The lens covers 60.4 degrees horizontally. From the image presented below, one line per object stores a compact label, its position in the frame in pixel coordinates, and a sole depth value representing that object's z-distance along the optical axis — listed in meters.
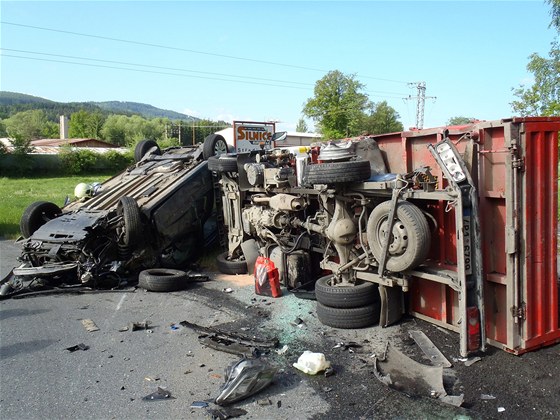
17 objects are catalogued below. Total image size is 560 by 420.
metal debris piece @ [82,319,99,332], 5.14
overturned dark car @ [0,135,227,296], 6.69
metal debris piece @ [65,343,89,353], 4.55
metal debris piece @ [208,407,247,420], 3.23
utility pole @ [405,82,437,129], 50.88
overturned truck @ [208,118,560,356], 3.82
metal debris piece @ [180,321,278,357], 4.29
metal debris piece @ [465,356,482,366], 3.86
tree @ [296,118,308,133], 84.60
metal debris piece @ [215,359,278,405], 3.41
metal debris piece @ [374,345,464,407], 3.39
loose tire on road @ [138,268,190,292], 6.51
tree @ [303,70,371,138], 48.25
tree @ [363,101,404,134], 53.28
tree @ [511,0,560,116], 16.64
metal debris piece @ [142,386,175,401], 3.53
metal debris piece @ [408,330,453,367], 3.92
